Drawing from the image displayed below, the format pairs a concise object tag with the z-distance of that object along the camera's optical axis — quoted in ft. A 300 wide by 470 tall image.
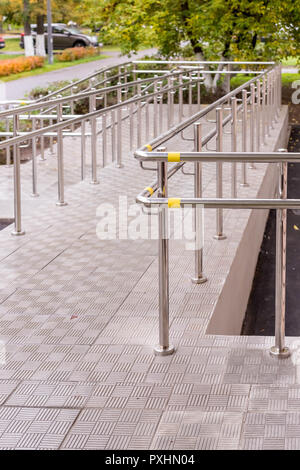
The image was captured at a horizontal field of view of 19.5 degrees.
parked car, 131.64
